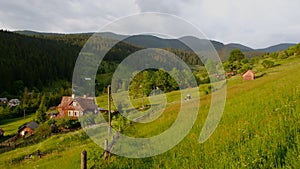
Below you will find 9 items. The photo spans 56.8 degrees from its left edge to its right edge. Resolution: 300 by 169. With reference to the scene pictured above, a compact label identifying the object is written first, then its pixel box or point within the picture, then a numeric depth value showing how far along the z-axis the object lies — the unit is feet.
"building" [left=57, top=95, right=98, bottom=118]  241.96
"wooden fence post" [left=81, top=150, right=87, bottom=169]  17.84
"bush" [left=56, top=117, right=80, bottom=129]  188.34
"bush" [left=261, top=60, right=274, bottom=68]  246.88
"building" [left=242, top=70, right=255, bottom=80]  185.65
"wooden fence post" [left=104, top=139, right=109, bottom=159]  25.50
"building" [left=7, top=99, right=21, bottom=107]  399.40
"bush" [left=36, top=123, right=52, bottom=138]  183.46
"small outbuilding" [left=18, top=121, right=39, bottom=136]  226.58
